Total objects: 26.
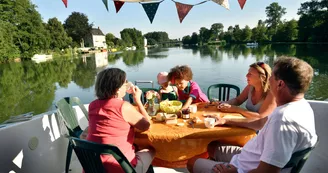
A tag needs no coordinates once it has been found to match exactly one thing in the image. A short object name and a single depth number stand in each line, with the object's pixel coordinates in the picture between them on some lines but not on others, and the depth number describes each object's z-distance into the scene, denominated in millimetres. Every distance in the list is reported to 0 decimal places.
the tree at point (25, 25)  33350
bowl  2129
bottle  2005
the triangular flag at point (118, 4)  3753
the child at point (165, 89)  2969
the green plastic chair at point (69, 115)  2270
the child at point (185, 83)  2840
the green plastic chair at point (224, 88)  3473
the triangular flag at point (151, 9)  3631
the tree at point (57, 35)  43681
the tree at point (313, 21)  45541
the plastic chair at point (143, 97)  3223
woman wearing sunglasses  1943
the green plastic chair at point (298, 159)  1104
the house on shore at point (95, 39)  65188
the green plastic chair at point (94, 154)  1298
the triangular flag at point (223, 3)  3066
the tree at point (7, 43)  28859
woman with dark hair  1495
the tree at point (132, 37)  85331
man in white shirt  1045
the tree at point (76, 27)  57062
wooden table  1660
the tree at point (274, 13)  70812
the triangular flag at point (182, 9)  3557
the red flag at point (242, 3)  2991
